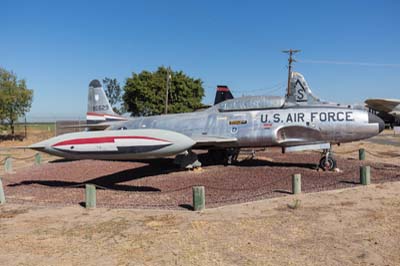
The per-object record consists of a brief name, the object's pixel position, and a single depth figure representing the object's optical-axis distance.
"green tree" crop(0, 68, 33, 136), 31.78
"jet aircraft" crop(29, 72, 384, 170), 11.52
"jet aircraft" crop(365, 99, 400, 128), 38.22
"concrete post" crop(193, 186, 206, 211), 7.89
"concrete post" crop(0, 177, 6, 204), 9.42
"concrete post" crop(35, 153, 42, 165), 17.80
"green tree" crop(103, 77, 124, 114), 82.56
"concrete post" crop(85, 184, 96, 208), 8.54
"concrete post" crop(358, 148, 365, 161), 15.51
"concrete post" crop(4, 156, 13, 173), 15.35
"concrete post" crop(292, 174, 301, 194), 9.24
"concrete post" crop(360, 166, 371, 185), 10.08
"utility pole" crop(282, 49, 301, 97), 35.28
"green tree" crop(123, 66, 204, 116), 39.03
